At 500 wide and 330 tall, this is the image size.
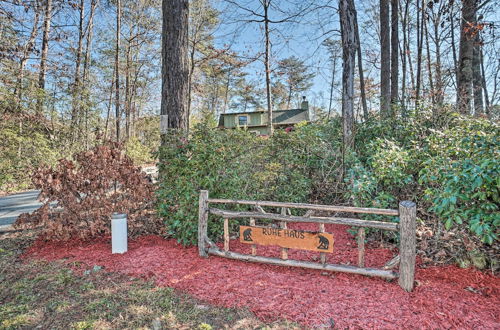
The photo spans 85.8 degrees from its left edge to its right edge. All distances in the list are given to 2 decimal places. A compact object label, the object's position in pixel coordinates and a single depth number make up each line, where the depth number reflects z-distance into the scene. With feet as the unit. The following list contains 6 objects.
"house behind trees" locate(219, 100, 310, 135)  81.51
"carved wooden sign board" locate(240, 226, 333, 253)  10.09
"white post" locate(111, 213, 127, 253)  12.84
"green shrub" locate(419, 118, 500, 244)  8.01
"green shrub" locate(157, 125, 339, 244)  12.98
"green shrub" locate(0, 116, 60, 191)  30.89
